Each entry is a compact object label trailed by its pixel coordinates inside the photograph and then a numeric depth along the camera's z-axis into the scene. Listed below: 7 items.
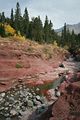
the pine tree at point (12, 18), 38.63
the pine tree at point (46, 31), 41.97
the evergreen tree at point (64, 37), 48.08
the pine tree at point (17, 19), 37.61
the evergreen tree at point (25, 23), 38.04
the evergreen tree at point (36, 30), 37.78
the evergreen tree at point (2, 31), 30.28
